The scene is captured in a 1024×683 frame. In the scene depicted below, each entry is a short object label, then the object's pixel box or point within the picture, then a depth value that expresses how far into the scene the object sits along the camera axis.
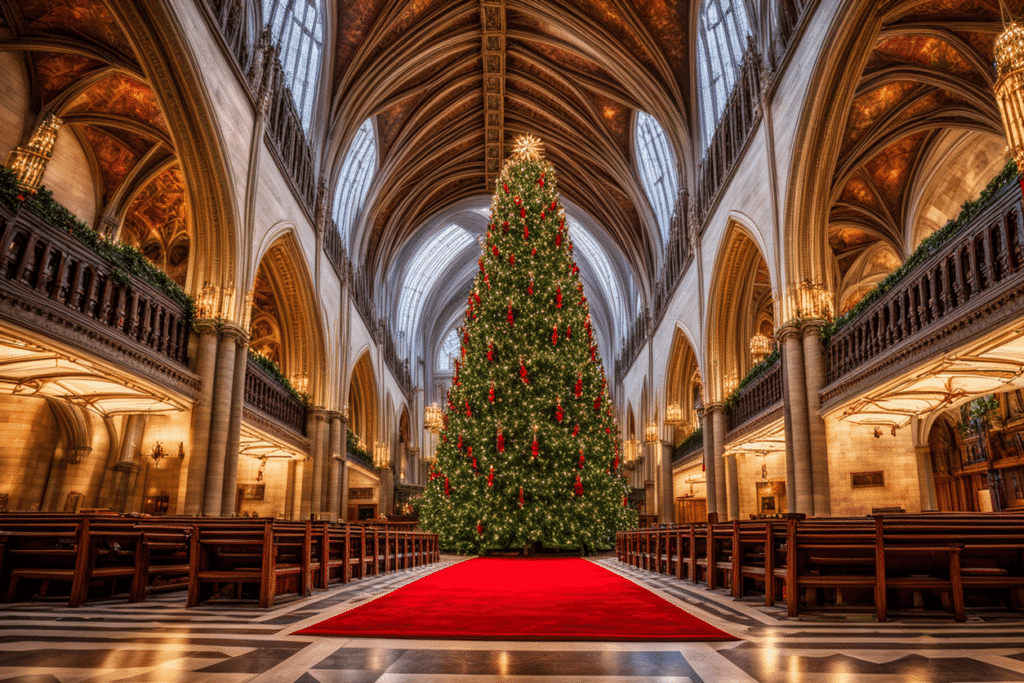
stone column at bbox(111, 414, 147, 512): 17.36
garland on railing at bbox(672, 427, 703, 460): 22.71
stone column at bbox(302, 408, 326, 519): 21.05
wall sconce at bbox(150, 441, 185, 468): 16.02
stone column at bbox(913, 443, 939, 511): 19.94
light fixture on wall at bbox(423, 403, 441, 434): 33.78
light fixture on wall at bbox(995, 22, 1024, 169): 6.51
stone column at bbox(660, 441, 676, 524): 25.58
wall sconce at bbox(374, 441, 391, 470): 31.58
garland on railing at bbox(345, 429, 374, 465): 26.17
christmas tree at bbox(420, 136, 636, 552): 14.95
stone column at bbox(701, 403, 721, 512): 19.92
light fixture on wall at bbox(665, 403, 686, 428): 24.22
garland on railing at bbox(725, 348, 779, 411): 16.24
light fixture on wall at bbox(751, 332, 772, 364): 19.08
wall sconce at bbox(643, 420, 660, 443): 26.36
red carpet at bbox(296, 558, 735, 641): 4.55
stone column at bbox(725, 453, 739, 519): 19.78
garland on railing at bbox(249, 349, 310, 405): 16.86
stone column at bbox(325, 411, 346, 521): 21.90
